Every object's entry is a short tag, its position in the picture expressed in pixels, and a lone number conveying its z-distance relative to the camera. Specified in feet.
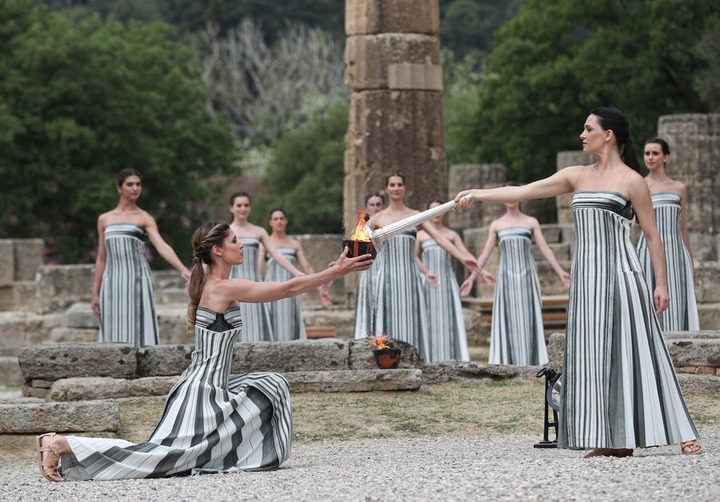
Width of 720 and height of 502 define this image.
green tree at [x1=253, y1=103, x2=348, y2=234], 155.33
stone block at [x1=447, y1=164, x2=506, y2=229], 97.96
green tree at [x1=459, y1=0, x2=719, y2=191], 118.42
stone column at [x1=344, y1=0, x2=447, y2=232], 68.49
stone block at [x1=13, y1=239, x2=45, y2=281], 81.56
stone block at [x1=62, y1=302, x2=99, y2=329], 68.59
